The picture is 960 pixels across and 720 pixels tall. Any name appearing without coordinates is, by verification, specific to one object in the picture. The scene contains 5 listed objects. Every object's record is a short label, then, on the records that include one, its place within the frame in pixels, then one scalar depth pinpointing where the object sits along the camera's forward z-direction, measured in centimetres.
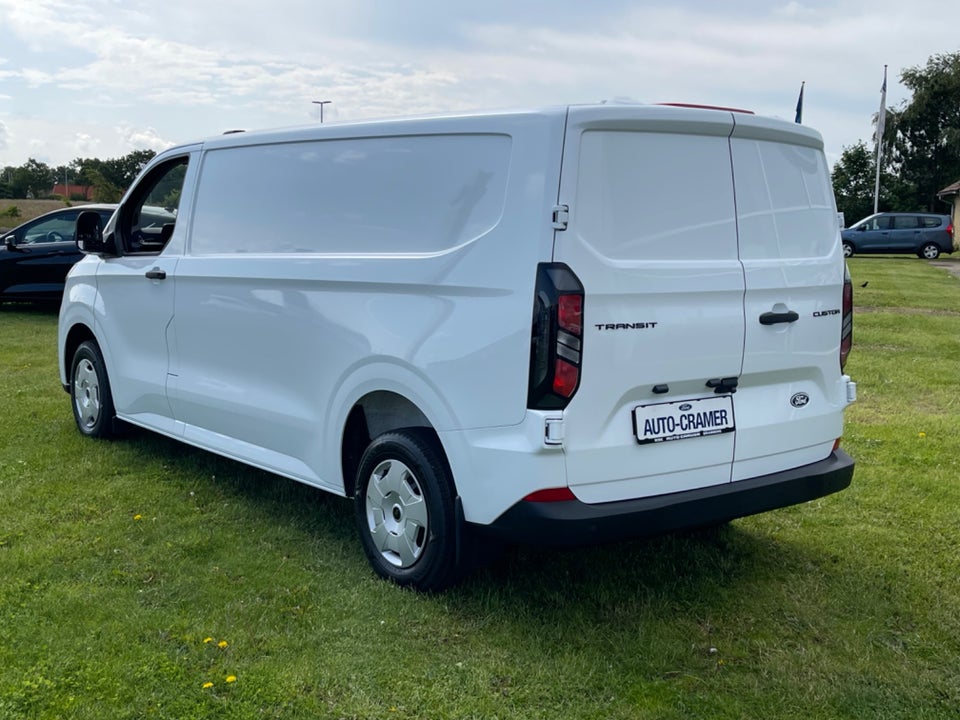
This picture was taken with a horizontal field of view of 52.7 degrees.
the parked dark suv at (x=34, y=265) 1458
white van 352
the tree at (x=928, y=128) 5575
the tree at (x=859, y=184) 5512
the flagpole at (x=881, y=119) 4259
